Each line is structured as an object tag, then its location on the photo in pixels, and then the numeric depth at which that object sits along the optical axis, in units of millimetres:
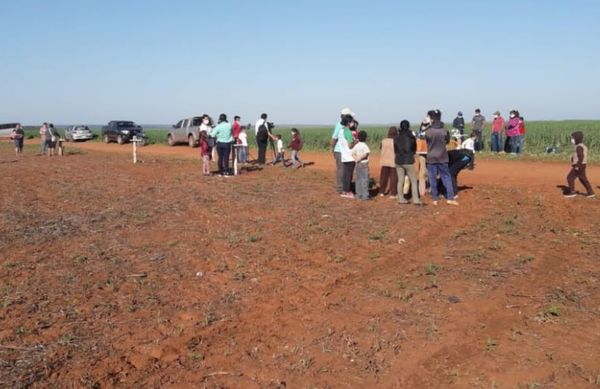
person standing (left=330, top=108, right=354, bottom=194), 12234
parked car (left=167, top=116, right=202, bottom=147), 31078
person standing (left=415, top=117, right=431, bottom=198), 11836
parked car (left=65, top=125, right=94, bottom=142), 43406
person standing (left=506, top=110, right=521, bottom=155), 19375
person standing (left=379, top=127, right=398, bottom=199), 11695
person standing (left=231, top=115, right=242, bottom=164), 18402
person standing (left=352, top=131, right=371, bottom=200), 11648
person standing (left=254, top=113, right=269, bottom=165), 17698
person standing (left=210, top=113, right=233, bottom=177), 14836
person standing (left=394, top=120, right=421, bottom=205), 10898
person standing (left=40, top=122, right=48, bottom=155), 25672
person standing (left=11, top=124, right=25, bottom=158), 26750
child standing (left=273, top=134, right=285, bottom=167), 19141
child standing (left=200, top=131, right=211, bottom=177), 15461
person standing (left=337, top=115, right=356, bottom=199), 11953
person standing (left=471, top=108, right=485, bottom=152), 21766
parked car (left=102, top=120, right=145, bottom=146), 36594
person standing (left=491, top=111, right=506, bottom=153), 20734
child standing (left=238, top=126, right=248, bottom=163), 18875
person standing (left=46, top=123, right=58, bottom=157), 25328
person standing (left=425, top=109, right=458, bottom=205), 10812
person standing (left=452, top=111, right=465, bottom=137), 21547
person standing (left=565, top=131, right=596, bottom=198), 11195
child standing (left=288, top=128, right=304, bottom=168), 17609
